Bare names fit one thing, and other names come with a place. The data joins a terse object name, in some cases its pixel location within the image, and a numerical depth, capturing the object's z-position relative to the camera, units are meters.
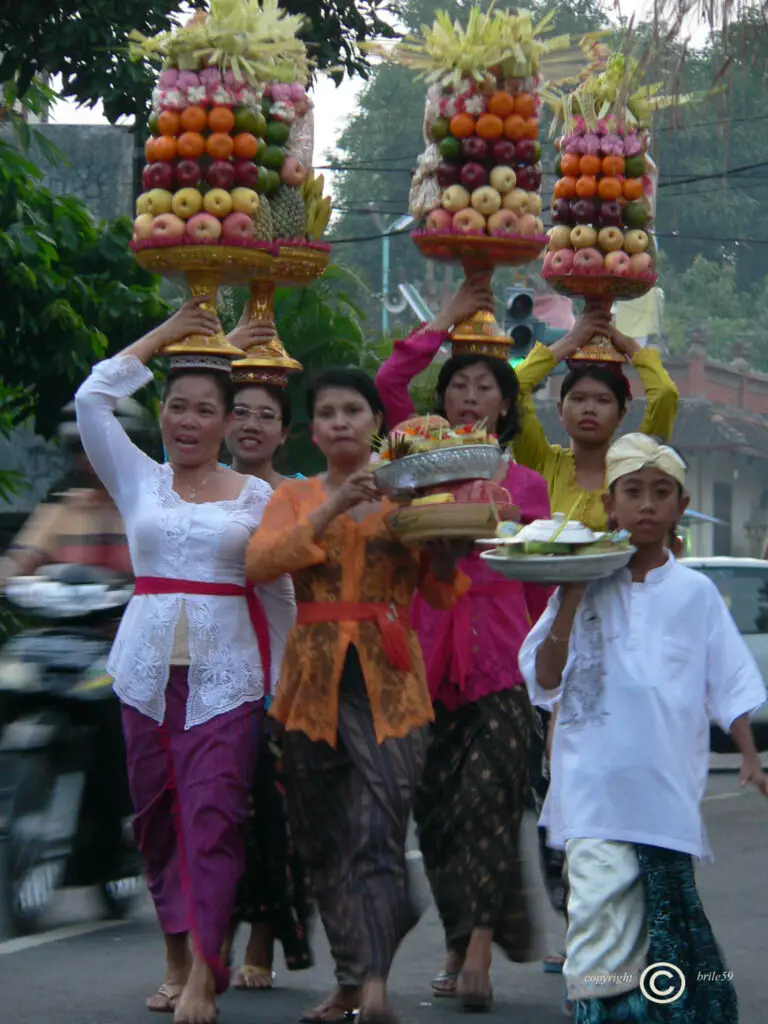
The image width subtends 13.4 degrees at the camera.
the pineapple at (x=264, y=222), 12.08
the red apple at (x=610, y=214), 12.63
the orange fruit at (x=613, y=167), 12.65
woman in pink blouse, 10.19
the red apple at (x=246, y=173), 11.85
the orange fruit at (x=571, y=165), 12.69
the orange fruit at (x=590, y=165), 12.65
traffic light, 27.84
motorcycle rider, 12.02
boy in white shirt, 8.33
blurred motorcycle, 11.84
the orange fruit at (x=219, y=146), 11.74
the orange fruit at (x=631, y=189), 12.72
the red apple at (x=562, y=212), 12.70
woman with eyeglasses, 10.24
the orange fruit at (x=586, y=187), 12.61
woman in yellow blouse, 11.45
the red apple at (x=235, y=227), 11.79
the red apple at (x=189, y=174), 11.75
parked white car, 26.26
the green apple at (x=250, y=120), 11.82
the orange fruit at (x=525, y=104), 12.11
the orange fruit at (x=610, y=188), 12.63
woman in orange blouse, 9.29
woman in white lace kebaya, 9.51
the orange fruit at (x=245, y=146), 11.80
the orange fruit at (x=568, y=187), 12.67
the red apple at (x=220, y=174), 11.74
